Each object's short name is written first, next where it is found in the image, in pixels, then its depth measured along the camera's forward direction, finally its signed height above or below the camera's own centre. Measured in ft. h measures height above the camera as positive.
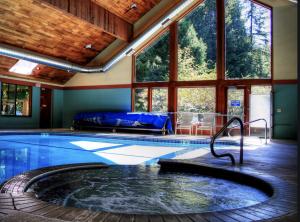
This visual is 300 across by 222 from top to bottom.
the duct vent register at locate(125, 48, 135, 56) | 34.87 +8.23
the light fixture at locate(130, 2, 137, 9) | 32.14 +12.83
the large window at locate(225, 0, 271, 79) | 30.99 +8.81
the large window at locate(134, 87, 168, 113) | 35.99 +2.33
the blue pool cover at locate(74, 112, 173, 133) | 32.86 -0.32
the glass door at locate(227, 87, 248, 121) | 31.42 +1.79
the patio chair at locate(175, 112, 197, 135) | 33.22 -0.45
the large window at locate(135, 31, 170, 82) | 35.81 +7.20
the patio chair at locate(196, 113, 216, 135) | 32.35 -0.53
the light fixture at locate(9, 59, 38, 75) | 35.40 +6.32
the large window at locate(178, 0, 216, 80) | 33.45 +8.99
